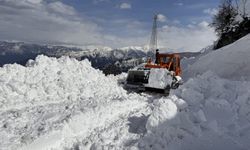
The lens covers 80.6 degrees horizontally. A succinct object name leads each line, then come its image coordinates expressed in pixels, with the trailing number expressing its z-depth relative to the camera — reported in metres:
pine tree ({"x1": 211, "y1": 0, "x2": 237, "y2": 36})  21.84
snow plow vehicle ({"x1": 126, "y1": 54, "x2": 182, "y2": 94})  8.13
